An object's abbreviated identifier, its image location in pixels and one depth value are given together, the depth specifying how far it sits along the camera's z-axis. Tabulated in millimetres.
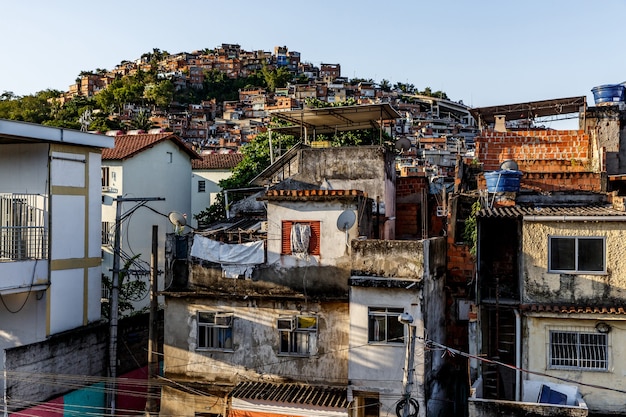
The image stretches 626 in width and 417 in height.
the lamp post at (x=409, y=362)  12367
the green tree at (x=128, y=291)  26244
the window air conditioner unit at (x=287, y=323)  17516
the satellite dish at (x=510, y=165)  20375
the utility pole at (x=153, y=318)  17453
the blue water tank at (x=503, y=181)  18734
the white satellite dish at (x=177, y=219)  19656
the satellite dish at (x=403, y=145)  24562
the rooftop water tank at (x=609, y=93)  24373
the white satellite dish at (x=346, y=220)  17266
